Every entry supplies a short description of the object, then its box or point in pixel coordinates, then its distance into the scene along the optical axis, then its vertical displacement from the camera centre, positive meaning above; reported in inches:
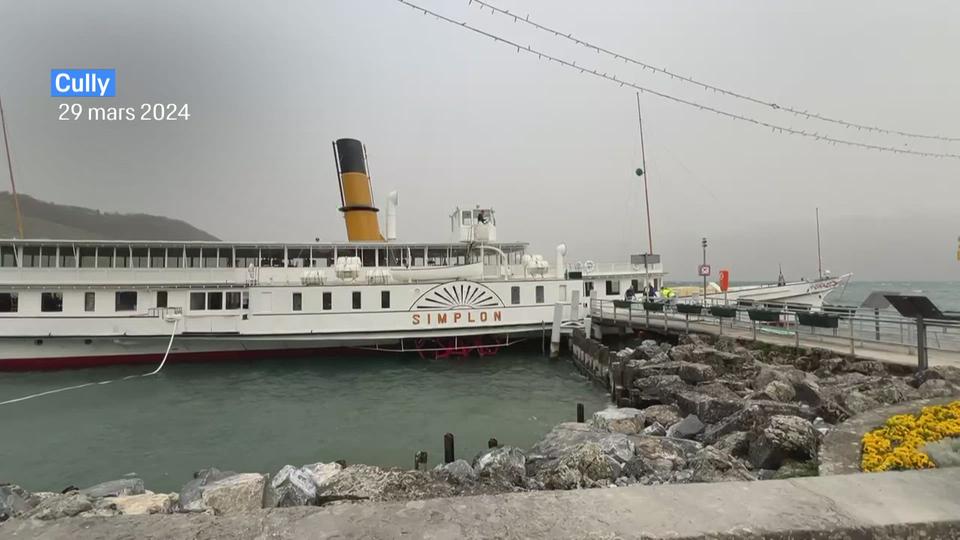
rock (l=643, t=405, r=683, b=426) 339.6 -107.8
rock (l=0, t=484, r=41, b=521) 236.1 -115.7
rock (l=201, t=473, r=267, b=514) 238.4 -113.9
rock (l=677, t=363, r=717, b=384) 440.0 -97.0
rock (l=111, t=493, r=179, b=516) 229.7 -114.3
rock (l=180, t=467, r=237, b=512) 242.7 -119.5
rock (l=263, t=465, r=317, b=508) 241.1 -114.4
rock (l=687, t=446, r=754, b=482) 201.0 -91.5
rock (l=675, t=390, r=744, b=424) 310.8 -95.0
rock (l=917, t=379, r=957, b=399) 274.1 -75.6
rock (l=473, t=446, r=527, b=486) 247.9 -108.6
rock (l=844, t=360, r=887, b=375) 389.4 -85.1
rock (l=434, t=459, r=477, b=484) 250.7 -110.9
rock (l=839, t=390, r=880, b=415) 287.8 -86.3
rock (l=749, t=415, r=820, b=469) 204.4 -78.9
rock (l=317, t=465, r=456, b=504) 221.6 -105.0
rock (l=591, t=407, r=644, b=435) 332.5 -112.1
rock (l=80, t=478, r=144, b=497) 275.3 -126.1
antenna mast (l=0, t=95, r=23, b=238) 773.0 +194.6
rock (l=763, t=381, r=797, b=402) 328.5 -87.5
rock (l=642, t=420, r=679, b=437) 316.5 -109.6
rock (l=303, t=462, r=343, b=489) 260.4 -115.8
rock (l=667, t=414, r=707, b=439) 300.7 -104.2
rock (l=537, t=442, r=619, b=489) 221.8 -97.4
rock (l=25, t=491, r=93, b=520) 204.4 -104.5
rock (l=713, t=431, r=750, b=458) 239.6 -93.8
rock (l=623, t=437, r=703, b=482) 229.3 -99.4
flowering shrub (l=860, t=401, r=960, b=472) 138.6 -61.5
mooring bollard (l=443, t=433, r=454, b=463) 326.6 -121.7
